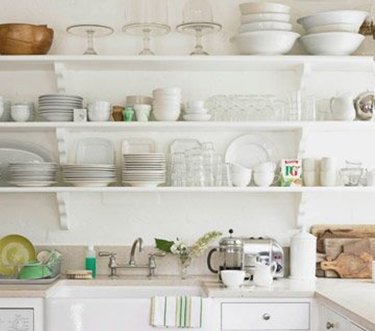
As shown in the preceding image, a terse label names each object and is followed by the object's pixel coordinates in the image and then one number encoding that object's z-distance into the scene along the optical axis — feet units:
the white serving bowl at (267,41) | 13.08
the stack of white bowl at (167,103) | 13.11
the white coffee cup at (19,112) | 13.20
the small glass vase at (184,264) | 13.33
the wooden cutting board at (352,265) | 13.38
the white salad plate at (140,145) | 13.82
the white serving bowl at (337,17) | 13.17
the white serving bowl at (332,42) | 13.16
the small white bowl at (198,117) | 13.12
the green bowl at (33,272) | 12.59
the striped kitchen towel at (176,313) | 11.60
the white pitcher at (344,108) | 13.24
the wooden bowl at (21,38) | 13.14
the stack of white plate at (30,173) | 12.99
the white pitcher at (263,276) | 12.31
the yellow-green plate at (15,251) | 13.43
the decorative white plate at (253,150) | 13.87
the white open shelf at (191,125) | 13.00
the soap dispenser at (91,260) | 13.41
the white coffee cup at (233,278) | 12.04
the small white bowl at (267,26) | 13.15
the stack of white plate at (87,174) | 13.00
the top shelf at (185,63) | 13.05
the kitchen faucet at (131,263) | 13.45
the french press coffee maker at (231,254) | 12.78
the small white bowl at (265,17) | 13.15
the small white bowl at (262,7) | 13.11
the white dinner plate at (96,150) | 13.78
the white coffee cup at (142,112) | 13.16
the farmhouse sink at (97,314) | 11.61
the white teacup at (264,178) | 13.23
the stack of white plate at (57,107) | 13.08
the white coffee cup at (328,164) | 13.30
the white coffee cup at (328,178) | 13.30
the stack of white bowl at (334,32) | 13.17
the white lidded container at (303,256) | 13.21
